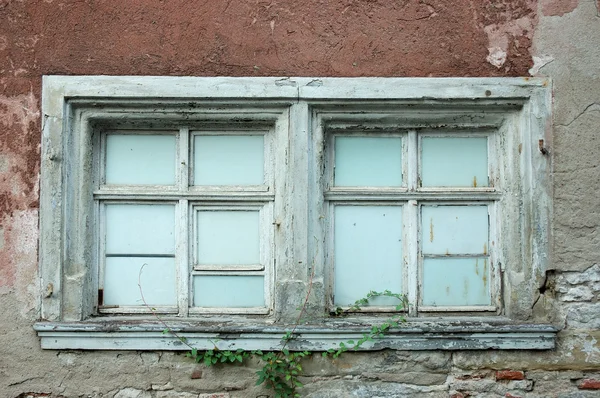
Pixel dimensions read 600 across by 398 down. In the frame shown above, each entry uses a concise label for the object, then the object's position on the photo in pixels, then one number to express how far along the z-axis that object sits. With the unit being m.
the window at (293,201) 3.17
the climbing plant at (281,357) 3.08
